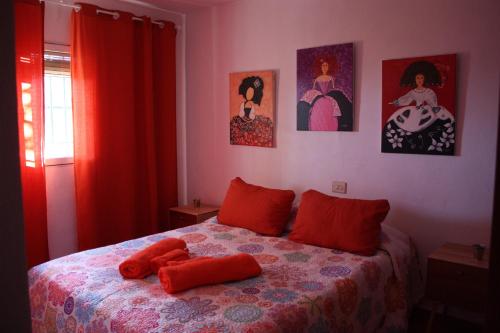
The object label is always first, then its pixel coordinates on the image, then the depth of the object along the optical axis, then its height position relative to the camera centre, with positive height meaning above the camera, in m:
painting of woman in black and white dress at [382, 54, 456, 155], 2.67 +0.19
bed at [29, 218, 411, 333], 1.82 -0.82
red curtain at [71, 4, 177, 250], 3.43 +0.05
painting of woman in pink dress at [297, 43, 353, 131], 3.11 +0.35
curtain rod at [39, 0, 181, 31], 3.26 +1.02
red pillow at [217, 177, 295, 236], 3.07 -0.60
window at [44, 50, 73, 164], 3.36 +0.18
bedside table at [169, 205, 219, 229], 3.78 -0.79
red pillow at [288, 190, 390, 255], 2.63 -0.61
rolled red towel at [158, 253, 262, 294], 2.06 -0.75
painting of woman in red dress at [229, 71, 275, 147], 3.60 +0.21
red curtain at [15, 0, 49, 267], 2.96 +0.13
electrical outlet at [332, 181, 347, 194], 3.21 -0.44
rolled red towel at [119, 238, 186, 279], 2.23 -0.74
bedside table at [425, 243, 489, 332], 2.27 -0.84
